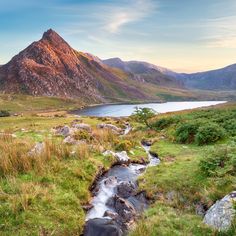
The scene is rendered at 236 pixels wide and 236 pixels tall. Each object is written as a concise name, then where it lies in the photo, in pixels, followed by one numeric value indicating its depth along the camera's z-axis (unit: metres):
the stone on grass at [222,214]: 7.04
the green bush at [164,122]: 29.51
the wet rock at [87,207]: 9.28
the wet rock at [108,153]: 15.23
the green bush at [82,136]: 19.39
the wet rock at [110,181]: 11.86
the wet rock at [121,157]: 15.33
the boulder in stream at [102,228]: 7.65
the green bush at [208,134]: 19.64
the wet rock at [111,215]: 8.76
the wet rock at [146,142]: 22.00
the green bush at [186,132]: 21.60
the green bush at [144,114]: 30.38
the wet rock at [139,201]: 9.93
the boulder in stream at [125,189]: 11.13
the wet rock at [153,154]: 17.98
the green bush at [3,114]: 72.42
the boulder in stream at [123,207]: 8.92
